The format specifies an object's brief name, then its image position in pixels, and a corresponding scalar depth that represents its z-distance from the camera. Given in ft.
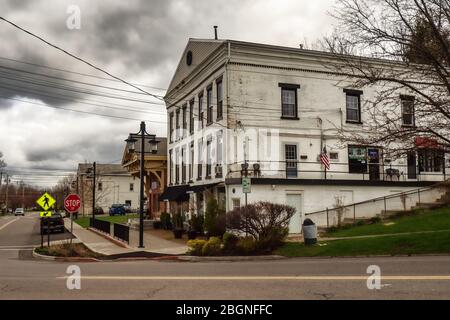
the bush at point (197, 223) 88.12
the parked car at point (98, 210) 256.32
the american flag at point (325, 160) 90.38
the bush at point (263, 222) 62.64
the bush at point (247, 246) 60.29
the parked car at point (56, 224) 124.36
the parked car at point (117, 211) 232.90
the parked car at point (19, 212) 309.42
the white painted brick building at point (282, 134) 85.51
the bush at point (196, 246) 62.69
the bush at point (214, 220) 72.28
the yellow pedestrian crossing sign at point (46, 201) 75.25
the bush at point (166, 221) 111.02
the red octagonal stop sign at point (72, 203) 73.72
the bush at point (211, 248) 61.82
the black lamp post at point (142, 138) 73.72
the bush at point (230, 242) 62.23
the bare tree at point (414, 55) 48.57
